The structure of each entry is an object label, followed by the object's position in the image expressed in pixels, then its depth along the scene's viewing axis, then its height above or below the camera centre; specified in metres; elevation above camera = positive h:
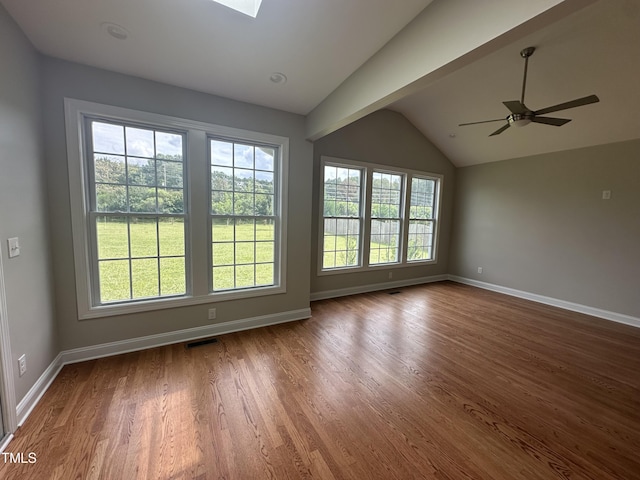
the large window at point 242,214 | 2.88 +0.01
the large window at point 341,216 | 4.25 +0.03
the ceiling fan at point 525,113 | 2.39 +1.08
